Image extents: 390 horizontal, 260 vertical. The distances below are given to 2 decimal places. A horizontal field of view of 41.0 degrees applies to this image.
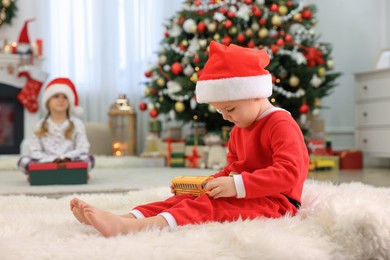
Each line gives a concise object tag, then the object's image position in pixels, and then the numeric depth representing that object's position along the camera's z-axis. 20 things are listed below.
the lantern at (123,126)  4.46
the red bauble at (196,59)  3.62
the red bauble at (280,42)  3.56
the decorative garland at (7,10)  4.44
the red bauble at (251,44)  3.55
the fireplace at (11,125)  4.49
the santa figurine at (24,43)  4.34
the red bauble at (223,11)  3.69
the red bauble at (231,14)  3.63
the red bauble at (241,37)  3.59
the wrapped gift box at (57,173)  2.77
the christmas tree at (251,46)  3.65
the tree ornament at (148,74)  4.03
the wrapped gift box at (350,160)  3.76
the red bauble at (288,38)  3.63
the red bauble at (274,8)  3.70
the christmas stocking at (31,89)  4.40
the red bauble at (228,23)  3.62
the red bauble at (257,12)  3.64
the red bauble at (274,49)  3.51
